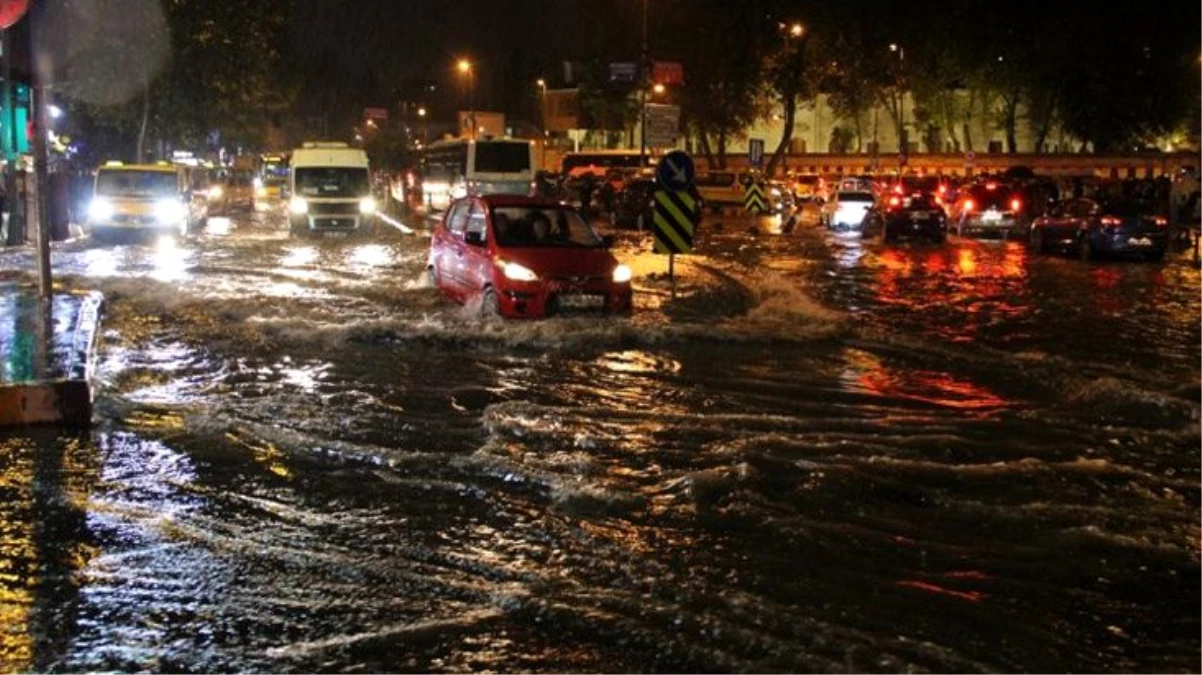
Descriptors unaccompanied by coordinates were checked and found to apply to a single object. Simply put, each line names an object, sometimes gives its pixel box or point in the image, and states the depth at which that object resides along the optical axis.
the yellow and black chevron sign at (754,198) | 35.53
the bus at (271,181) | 64.75
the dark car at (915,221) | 34.31
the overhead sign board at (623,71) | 41.53
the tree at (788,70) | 57.41
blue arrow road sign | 18.03
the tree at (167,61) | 40.74
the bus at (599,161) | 56.33
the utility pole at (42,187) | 14.42
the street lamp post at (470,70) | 79.62
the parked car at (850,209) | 38.81
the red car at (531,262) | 14.79
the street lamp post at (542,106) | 104.25
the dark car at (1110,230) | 27.67
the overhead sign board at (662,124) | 28.56
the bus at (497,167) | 37.78
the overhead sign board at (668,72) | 42.97
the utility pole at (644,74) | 42.25
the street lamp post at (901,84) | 59.76
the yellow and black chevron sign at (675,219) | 18.42
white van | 32.84
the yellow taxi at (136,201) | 30.47
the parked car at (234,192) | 49.31
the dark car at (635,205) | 40.72
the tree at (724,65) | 57.78
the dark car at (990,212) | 37.00
